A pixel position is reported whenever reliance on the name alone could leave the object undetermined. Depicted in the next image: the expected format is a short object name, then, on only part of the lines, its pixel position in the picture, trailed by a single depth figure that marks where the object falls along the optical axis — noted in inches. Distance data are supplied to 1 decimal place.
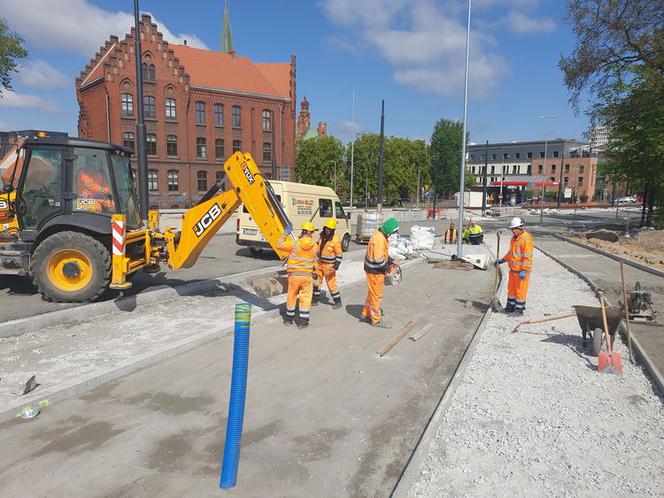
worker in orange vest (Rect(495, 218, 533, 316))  313.5
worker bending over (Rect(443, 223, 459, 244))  823.7
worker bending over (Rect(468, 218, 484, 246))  815.7
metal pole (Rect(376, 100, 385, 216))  978.2
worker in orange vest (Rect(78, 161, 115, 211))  311.1
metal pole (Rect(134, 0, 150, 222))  443.5
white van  563.5
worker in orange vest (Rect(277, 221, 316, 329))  277.7
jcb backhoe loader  302.7
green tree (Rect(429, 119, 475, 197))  2436.0
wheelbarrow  240.7
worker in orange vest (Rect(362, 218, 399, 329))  289.9
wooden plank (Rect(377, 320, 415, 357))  248.1
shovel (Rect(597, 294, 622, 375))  219.8
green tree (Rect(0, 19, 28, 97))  1178.0
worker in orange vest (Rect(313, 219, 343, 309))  334.6
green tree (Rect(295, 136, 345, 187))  2145.7
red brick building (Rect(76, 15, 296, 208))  1660.9
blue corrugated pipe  119.3
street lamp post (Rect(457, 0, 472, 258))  583.8
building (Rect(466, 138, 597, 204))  3311.8
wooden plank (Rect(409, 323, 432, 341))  276.8
